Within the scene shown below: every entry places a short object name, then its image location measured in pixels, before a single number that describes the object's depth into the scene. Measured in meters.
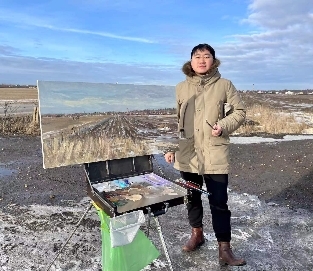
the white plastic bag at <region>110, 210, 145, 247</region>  1.83
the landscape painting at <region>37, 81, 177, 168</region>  2.24
